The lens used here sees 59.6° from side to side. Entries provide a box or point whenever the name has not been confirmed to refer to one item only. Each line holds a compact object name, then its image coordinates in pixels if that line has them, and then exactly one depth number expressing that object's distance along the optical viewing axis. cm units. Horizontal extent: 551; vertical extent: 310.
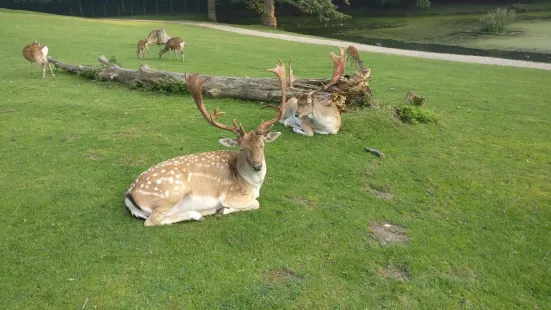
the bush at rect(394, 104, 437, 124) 857
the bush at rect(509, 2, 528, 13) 3697
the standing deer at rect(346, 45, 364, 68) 1508
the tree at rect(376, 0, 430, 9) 3981
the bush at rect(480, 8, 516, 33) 2791
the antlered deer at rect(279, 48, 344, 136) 786
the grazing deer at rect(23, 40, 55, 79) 1108
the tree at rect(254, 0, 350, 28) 3056
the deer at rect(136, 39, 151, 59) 1521
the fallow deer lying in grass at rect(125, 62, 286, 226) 486
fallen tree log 857
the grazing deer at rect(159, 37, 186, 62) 1494
